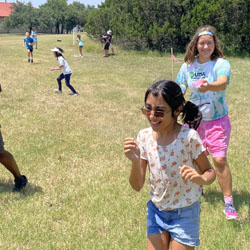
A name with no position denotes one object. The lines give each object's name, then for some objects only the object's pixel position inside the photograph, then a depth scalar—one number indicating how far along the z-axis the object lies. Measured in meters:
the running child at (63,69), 10.46
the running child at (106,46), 22.51
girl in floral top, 2.13
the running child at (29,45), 18.19
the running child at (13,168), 4.12
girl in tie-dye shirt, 3.39
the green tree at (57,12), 83.06
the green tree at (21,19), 75.06
